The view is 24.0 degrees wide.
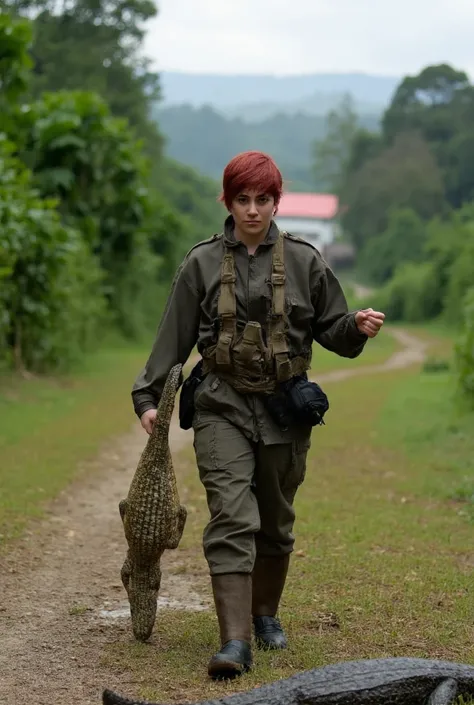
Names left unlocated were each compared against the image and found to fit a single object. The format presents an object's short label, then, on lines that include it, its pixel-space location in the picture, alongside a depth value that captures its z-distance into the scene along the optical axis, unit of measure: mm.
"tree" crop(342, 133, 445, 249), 58281
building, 85875
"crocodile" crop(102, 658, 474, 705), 3766
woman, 4500
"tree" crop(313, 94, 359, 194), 100062
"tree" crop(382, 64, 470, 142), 62250
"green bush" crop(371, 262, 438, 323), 44281
